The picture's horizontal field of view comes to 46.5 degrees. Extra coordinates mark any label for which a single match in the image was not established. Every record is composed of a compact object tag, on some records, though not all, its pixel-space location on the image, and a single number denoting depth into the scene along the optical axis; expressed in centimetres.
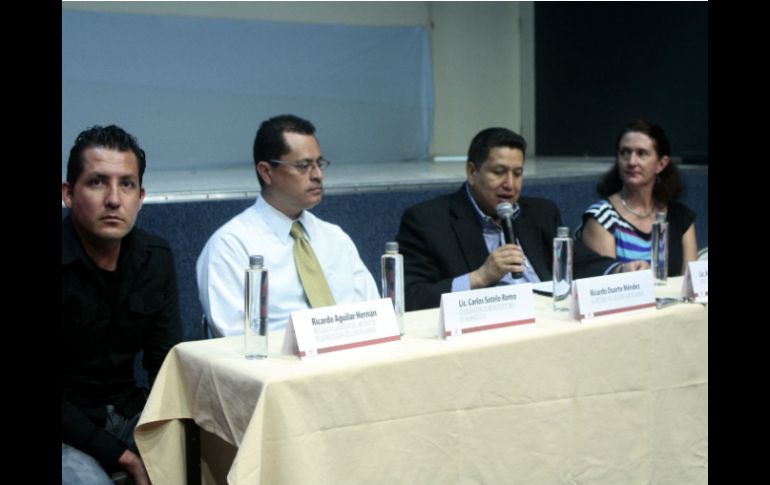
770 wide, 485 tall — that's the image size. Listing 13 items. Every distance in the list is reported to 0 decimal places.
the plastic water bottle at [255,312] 175
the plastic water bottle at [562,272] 225
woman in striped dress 340
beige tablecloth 167
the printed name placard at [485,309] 192
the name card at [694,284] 235
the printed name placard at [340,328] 175
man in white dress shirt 236
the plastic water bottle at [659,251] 255
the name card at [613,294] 212
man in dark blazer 285
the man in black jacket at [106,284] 213
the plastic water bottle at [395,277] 196
